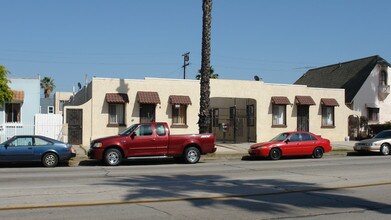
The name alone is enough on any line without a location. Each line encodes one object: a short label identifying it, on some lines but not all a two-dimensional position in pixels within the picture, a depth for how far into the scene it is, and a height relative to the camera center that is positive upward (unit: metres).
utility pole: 47.34 +6.53
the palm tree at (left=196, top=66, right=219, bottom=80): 59.67 +6.23
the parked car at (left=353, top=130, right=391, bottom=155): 24.55 -1.19
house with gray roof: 38.28 +2.72
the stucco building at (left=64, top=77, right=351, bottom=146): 27.27 +0.95
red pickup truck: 18.95 -0.94
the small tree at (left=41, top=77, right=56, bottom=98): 78.94 +6.37
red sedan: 21.80 -1.13
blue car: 18.25 -1.11
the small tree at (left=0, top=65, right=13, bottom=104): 24.80 +1.92
